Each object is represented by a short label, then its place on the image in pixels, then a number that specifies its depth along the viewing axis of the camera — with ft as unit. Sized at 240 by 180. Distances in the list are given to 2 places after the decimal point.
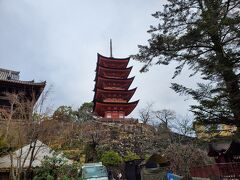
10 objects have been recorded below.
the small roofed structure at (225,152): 38.34
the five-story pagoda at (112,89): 83.31
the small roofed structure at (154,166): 36.44
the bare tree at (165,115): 79.36
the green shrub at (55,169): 24.79
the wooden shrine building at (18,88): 54.20
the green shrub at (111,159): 51.65
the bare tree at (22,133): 25.46
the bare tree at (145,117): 83.66
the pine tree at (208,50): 18.65
